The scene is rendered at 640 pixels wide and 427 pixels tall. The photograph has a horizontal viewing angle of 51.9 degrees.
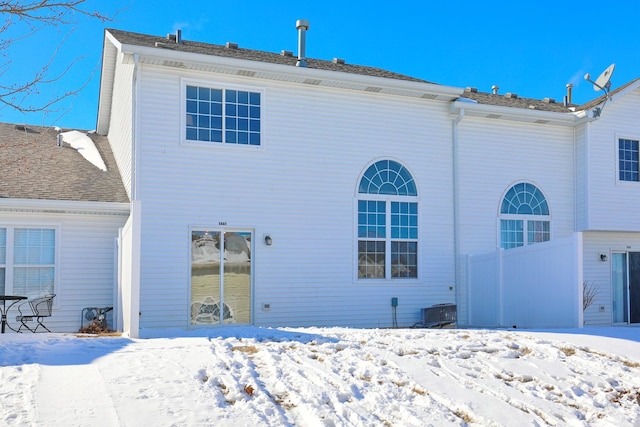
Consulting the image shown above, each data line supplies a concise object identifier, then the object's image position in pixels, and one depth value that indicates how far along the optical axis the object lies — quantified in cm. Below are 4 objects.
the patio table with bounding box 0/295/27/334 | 1073
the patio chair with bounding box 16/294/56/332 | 1170
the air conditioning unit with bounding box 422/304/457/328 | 1381
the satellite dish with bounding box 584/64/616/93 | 1555
